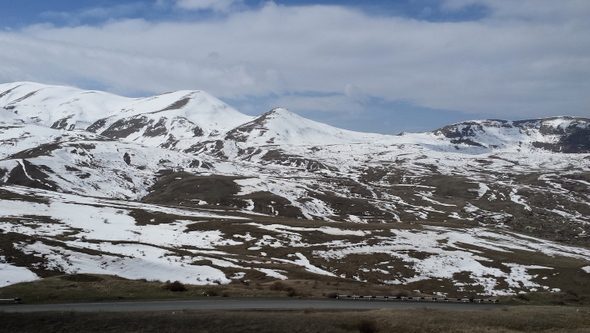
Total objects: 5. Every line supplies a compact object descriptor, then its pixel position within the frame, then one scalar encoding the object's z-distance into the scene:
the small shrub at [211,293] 41.16
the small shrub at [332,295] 42.63
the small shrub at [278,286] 46.75
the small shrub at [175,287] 41.94
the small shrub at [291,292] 42.34
